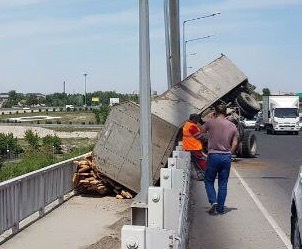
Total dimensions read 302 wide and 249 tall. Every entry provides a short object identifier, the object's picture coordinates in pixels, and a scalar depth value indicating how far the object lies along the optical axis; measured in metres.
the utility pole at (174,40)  22.30
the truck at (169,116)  11.40
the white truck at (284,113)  37.79
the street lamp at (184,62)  36.31
